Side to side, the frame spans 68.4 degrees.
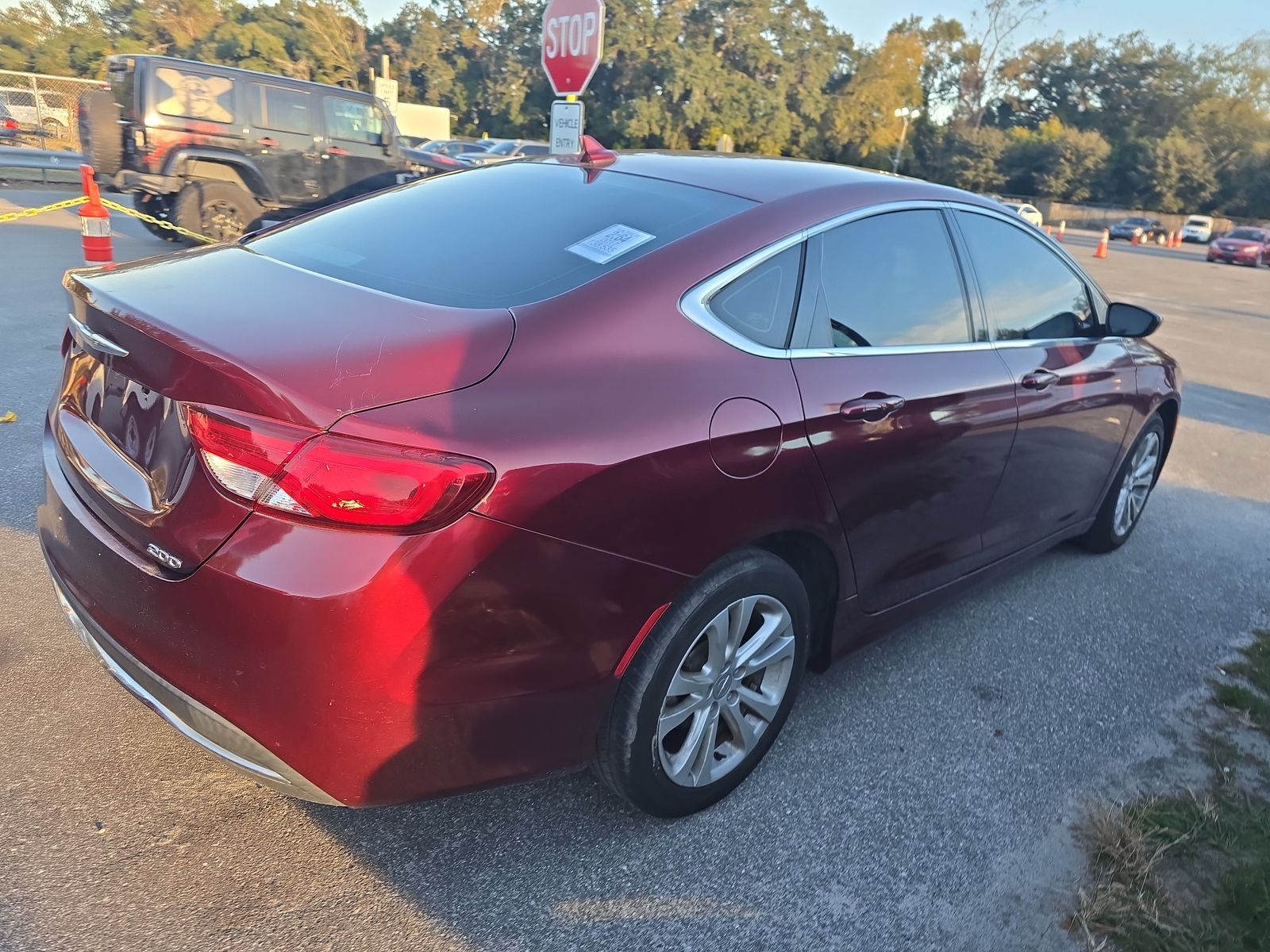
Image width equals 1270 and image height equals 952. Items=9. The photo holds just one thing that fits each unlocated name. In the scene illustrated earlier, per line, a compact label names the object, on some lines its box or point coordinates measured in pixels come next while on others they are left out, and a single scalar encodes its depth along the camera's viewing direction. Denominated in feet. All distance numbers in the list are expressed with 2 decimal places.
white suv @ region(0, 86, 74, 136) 75.31
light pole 220.37
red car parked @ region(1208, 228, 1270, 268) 108.88
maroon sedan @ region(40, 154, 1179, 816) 5.99
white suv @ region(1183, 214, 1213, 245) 160.66
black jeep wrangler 35.99
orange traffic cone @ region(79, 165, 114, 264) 24.21
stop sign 25.95
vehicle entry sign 27.07
